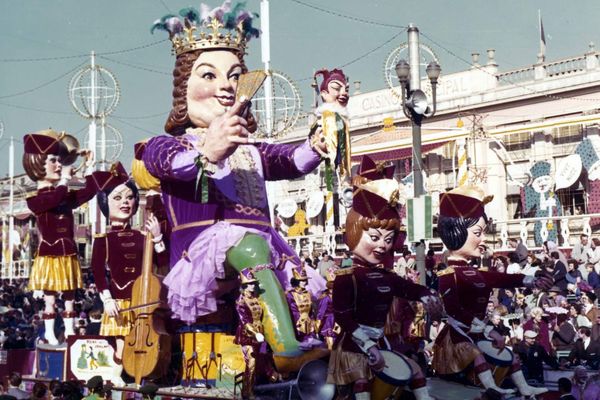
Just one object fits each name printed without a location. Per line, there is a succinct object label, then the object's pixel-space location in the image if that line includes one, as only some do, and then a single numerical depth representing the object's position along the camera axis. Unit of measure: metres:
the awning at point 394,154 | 34.85
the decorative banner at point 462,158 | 22.93
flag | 34.76
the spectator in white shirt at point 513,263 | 17.50
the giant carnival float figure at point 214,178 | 7.52
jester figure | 7.89
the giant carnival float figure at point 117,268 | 9.96
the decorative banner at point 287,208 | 35.91
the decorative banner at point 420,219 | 12.25
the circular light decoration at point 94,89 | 21.31
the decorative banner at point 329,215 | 8.79
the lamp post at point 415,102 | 12.85
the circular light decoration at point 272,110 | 18.81
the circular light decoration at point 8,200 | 47.21
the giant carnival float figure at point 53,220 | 11.45
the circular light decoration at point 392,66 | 21.69
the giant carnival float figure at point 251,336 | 7.45
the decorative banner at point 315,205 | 34.51
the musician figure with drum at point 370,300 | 7.00
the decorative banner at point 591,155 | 29.47
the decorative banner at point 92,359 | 9.95
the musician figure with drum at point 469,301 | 8.23
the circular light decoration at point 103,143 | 22.25
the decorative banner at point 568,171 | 30.16
